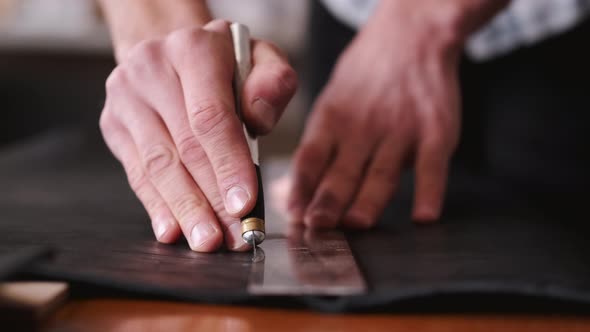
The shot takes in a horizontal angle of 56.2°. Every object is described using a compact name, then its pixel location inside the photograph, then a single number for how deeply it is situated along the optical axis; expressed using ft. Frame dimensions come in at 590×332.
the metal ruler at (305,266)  1.41
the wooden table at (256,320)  1.32
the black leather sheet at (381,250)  1.43
